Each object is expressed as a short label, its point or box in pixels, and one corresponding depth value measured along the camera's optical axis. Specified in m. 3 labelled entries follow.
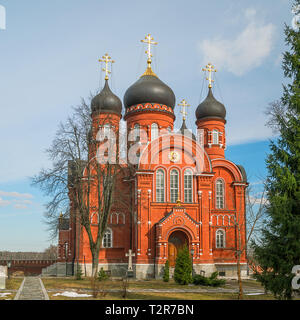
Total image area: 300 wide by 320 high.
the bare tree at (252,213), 15.74
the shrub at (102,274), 24.63
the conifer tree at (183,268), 21.92
